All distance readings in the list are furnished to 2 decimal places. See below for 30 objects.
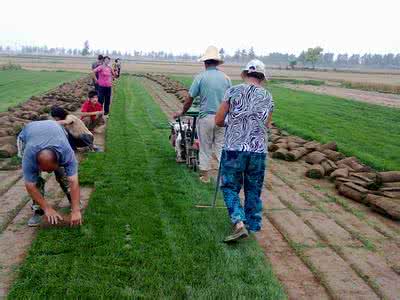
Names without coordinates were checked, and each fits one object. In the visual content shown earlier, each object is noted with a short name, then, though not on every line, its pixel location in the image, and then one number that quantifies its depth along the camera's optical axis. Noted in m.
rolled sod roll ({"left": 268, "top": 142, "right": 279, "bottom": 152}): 9.32
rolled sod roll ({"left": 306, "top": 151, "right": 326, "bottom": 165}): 8.23
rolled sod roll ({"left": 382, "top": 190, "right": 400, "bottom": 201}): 6.24
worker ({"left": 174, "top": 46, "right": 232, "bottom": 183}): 6.59
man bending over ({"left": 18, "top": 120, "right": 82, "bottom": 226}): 4.39
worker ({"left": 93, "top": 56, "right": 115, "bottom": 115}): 12.13
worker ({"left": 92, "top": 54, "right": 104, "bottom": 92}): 12.61
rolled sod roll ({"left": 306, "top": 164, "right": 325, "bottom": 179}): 7.52
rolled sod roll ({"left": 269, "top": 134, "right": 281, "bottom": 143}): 10.21
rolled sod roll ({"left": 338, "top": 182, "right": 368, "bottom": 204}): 6.39
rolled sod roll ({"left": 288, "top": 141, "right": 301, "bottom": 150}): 9.22
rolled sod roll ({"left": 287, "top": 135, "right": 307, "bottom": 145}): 9.73
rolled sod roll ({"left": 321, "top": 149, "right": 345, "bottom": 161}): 8.44
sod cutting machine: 7.43
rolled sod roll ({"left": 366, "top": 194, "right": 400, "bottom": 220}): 5.69
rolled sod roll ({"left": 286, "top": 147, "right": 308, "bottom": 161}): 8.68
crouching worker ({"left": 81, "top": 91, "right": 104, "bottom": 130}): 10.03
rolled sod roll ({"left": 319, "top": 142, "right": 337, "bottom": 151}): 9.02
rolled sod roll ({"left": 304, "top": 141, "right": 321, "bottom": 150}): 9.00
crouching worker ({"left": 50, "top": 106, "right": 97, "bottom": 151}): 5.36
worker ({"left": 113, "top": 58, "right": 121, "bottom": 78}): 17.98
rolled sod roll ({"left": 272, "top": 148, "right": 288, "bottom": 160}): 8.79
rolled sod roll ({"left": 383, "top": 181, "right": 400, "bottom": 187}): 6.64
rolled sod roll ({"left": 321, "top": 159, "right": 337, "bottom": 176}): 7.71
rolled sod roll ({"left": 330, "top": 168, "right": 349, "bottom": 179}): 7.17
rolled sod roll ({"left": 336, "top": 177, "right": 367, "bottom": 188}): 6.76
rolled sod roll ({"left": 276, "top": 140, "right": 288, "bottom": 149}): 9.27
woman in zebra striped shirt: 4.64
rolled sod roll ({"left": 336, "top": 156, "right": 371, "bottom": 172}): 7.55
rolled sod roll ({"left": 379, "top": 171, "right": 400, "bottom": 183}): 6.82
